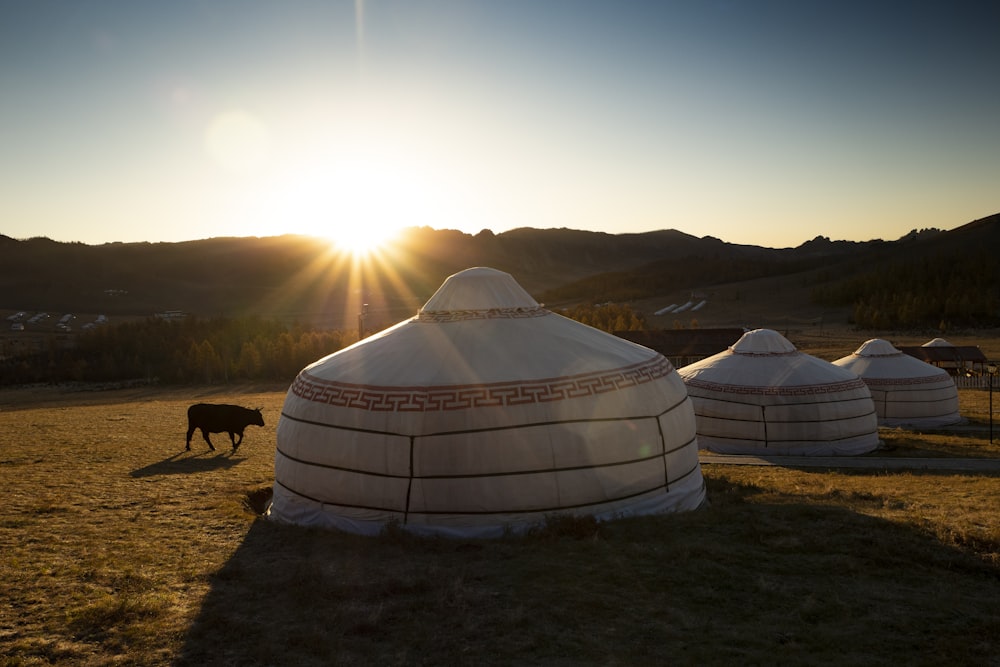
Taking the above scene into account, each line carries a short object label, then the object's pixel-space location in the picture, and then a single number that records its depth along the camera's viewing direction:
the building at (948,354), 30.78
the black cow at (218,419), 14.43
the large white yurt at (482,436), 7.73
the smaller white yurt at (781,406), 15.89
